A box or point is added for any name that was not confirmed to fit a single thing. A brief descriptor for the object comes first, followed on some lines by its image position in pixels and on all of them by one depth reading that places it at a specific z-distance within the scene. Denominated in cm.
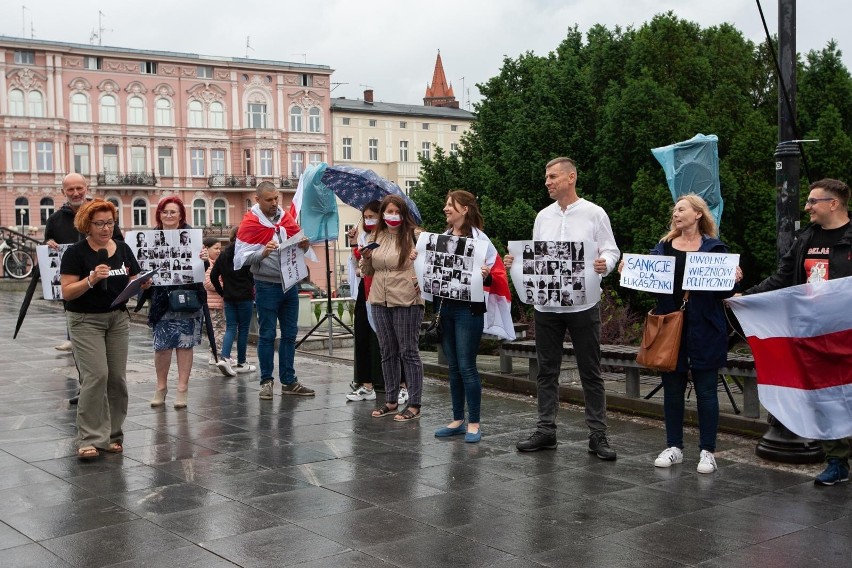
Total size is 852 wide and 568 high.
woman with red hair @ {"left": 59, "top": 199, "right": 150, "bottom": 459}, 775
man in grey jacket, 1034
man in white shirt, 758
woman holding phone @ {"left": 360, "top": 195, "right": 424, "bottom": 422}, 896
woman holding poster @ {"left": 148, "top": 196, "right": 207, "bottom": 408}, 979
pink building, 7069
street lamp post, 745
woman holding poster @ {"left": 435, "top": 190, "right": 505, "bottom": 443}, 830
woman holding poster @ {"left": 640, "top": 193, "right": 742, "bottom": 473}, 711
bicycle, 3412
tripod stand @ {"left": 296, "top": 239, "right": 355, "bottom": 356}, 1408
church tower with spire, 11838
